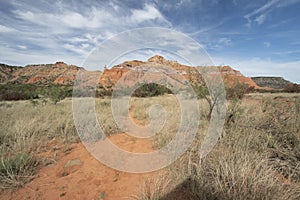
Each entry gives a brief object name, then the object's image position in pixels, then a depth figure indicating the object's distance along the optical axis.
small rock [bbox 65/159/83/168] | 2.92
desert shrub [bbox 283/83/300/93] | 24.77
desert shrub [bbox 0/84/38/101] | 15.79
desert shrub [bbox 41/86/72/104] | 10.09
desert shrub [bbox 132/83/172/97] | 16.02
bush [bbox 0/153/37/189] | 2.33
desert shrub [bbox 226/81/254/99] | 6.22
